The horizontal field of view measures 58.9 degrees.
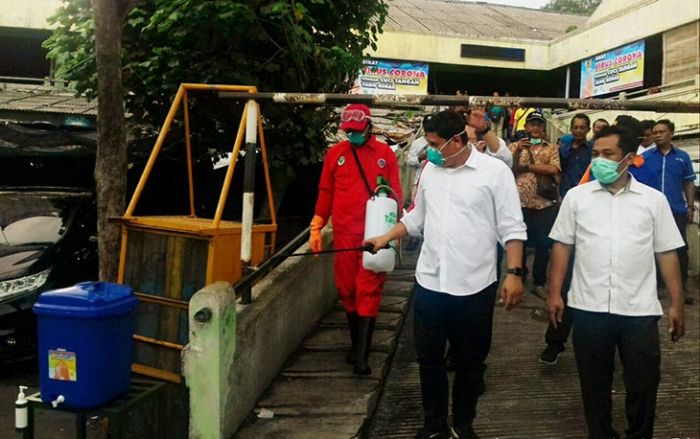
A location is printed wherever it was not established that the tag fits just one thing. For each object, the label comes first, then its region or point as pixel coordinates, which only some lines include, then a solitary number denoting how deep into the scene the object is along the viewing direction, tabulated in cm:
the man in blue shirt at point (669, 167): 615
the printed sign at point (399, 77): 2206
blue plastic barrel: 300
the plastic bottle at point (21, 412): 304
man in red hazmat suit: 443
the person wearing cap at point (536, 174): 600
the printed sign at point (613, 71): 1802
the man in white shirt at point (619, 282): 324
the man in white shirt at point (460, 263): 341
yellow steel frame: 408
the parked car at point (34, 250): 555
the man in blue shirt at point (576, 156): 592
